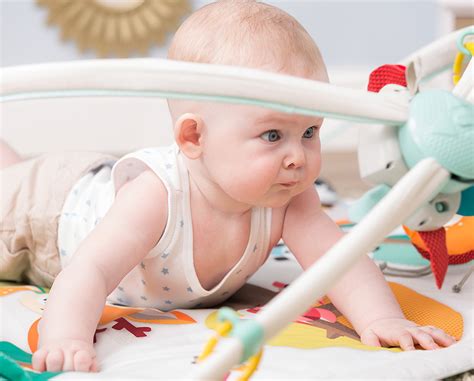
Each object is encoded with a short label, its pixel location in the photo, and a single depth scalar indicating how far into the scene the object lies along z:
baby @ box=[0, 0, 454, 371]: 1.14
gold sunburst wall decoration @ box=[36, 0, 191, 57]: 2.84
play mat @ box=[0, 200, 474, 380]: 1.05
